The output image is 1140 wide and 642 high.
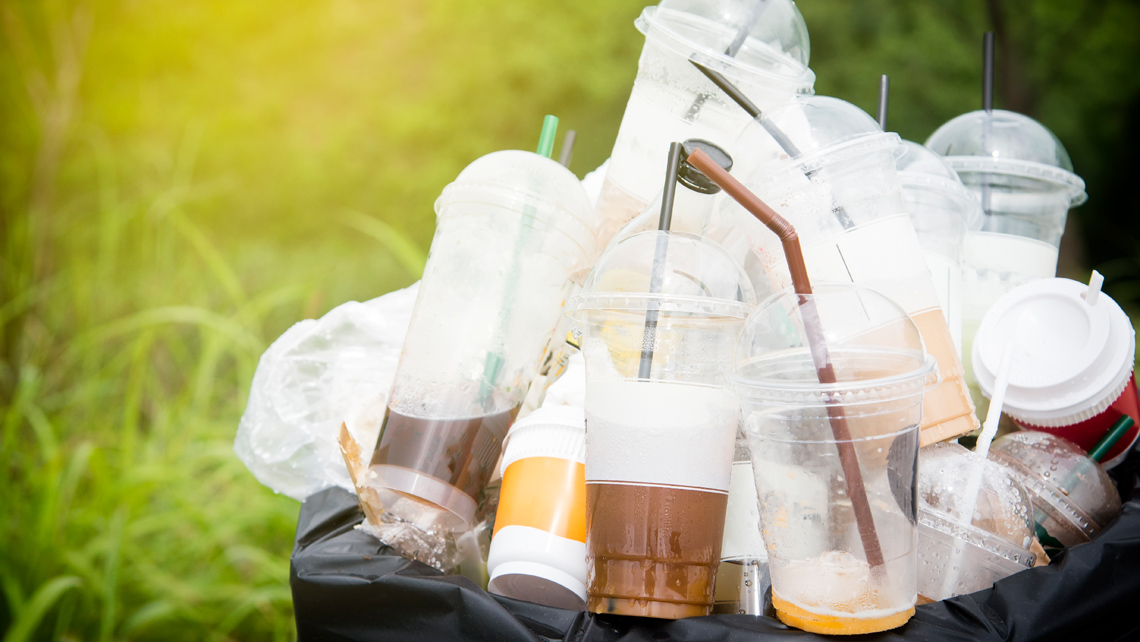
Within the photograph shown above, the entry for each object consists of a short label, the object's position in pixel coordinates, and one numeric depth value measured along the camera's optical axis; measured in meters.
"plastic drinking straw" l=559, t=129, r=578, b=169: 1.18
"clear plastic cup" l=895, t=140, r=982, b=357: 0.97
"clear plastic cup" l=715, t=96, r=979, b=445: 0.83
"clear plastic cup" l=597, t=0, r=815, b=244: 0.99
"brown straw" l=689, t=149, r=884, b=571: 0.68
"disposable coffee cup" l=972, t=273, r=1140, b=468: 0.90
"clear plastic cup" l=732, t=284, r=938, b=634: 0.67
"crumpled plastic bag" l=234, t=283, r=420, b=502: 1.12
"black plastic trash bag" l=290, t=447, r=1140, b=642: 0.69
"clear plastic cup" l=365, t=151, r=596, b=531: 0.89
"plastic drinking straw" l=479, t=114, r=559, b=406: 0.92
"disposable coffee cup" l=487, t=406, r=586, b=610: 0.80
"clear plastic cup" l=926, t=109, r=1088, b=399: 1.08
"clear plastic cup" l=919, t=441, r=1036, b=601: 0.79
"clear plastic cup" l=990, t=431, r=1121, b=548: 0.89
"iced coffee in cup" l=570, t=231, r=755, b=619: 0.72
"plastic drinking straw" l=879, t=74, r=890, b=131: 1.10
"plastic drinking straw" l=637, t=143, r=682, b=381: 0.76
